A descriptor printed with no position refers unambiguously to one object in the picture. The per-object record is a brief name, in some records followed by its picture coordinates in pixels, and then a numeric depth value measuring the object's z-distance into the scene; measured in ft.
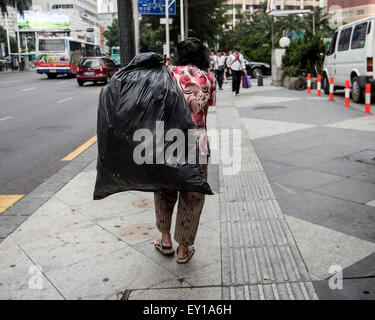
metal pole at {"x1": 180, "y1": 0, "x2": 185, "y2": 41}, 107.47
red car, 86.12
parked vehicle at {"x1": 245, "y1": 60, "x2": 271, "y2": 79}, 96.68
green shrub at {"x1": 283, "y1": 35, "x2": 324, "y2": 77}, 62.28
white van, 40.57
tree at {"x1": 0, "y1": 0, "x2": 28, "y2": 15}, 156.03
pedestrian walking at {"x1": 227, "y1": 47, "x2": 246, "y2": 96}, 52.95
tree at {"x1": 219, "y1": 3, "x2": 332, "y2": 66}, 124.20
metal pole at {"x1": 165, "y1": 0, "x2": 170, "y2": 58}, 74.36
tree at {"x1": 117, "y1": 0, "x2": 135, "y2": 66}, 17.46
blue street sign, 72.87
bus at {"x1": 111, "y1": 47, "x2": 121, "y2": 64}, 216.58
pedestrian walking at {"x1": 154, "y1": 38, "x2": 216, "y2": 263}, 10.40
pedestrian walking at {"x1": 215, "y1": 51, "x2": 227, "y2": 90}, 67.56
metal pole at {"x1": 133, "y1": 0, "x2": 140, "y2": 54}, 24.51
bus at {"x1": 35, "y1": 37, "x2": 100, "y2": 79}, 109.81
